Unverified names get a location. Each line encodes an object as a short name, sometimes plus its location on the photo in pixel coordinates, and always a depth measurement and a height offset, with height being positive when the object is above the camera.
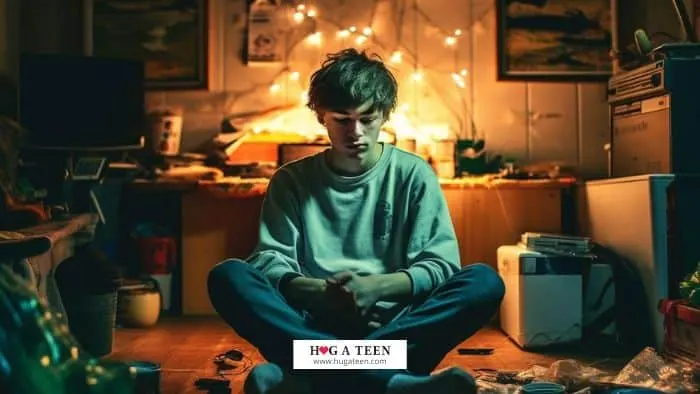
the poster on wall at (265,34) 3.75 +0.79
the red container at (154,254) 3.52 -0.23
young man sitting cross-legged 1.71 -0.15
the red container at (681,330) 2.30 -0.40
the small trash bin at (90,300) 2.59 -0.32
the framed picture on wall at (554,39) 3.71 +0.75
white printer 2.87 -0.36
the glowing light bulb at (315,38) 3.76 +0.77
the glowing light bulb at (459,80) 3.78 +0.57
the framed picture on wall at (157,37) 3.75 +0.78
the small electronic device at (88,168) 3.12 +0.13
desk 3.45 -0.09
